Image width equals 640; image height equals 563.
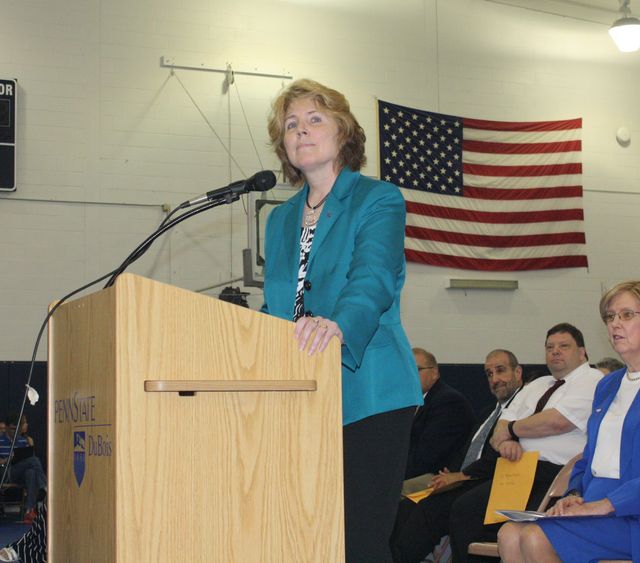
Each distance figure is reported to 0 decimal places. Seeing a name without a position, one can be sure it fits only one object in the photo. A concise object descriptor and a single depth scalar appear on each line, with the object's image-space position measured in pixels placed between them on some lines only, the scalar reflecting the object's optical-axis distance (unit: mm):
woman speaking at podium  2094
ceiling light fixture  9484
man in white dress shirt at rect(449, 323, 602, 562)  4945
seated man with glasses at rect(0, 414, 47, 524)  8609
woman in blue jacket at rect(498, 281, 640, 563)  3314
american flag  10047
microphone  2260
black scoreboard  8758
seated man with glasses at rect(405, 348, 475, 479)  6547
